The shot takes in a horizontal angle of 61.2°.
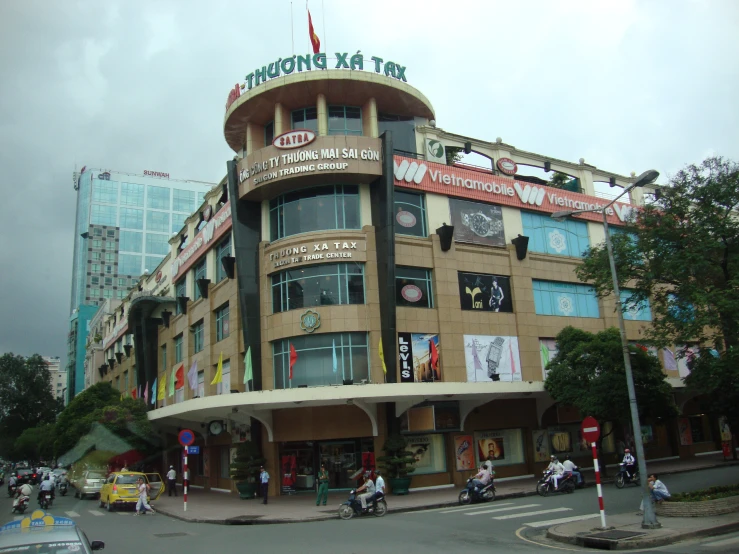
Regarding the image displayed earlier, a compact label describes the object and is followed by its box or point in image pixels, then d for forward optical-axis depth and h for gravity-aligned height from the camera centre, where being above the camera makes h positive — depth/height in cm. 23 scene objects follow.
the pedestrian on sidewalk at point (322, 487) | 2470 -208
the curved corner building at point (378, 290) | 2942 +688
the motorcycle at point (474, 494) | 2394 -265
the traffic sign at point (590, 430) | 1644 -36
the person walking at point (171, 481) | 3500 -210
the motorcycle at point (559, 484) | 2483 -257
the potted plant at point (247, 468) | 2972 -141
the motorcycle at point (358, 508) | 2117 -258
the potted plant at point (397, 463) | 2748 -151
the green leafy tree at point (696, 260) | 1972 +495
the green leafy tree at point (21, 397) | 9662 +821
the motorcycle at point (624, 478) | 2550 -259
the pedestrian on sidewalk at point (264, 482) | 2698 -192
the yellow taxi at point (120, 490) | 2856 -201
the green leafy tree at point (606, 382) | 2767 +149
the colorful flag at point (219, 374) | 3447 +351
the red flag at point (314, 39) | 3399 +2086
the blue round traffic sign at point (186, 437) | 2480 +16
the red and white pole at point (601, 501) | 1594 -214
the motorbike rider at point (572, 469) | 2533 -207
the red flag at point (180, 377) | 4406 +447
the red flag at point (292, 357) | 2939 +354
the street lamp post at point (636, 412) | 1564 +8
